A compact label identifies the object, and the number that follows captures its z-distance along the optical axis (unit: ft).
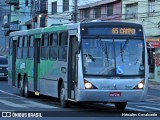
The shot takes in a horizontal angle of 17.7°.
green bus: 52.90
